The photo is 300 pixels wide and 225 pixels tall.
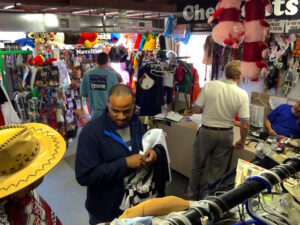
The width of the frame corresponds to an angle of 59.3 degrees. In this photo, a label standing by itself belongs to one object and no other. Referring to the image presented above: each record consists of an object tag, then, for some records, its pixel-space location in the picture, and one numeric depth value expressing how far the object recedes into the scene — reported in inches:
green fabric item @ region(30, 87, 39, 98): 183.2
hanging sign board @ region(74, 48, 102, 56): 214.1
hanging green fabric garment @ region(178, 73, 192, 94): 166.4
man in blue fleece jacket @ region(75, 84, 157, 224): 63.7
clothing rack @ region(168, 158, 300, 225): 29.2
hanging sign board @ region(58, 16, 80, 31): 151.8
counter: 146.9
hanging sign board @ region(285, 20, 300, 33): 92.7
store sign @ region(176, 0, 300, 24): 82.3
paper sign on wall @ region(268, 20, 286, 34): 103.7
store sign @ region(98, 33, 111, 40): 234.7
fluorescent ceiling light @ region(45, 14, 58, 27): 148.6
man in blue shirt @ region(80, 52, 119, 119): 157.6
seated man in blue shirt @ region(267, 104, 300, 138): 129.1
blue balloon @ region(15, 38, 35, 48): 186.2
